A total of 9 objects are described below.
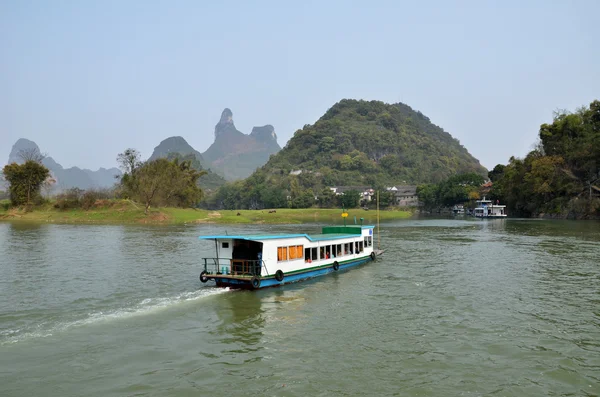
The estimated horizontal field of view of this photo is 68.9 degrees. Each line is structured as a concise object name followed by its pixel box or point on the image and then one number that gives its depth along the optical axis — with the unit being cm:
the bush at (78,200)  8931
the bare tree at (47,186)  9662
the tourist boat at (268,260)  2578
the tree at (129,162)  10825
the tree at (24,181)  9206
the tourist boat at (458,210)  14125
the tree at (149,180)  8938
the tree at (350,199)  14712
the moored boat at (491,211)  10860
